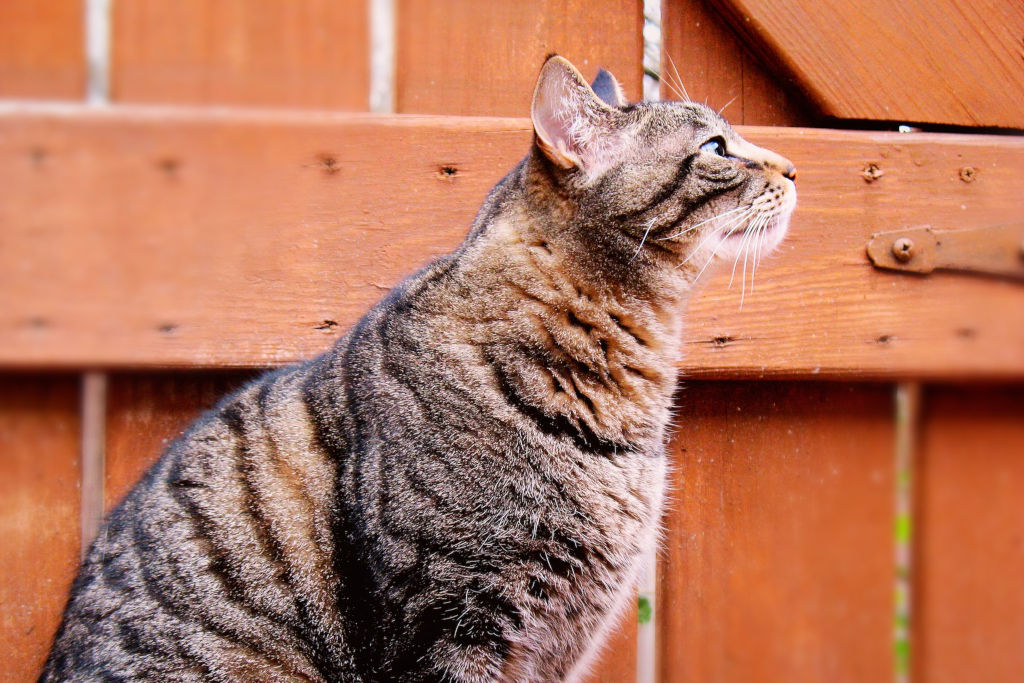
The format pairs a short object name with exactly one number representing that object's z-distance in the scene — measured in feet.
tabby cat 4.45
